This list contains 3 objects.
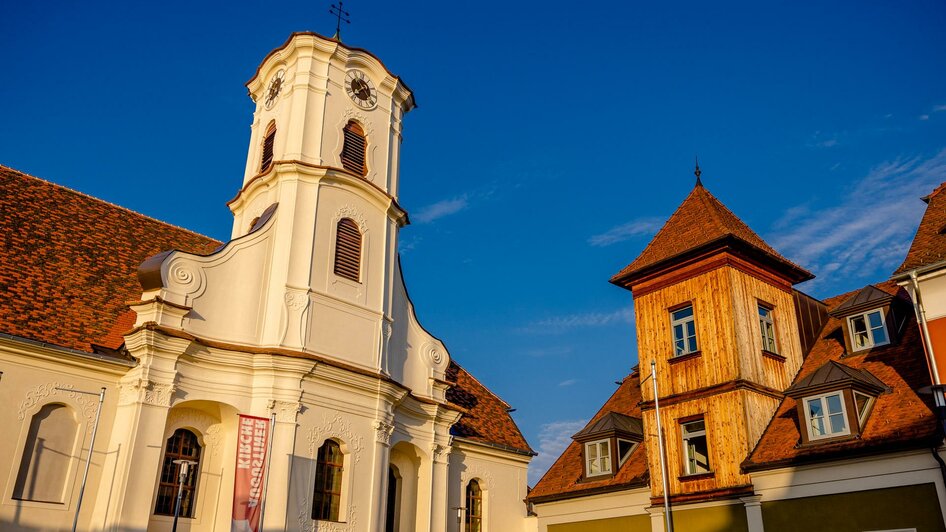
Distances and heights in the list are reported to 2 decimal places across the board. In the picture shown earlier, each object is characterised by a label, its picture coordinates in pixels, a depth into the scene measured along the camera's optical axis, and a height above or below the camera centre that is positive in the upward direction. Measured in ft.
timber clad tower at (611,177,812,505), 72.33 +22.56
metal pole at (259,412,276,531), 65.57 +10.36
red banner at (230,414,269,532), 63.87 +8.50
